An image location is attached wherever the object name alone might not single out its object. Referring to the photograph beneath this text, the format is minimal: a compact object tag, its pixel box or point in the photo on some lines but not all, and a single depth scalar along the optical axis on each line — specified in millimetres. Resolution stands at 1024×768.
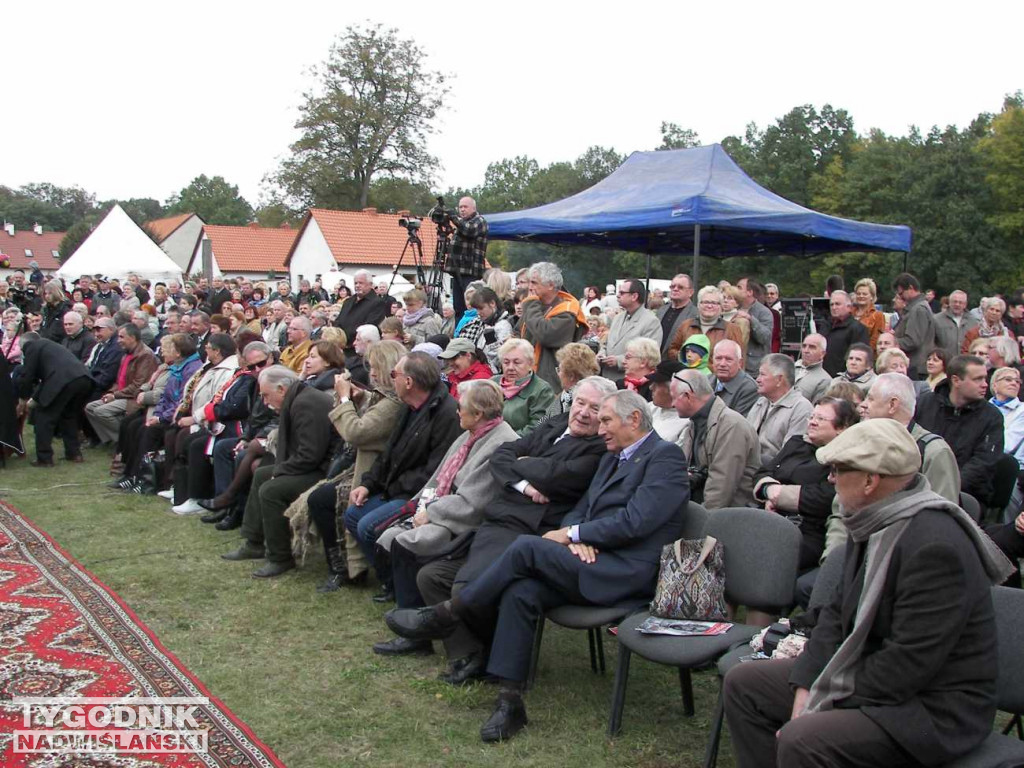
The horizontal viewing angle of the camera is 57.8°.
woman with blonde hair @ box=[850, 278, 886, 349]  8547
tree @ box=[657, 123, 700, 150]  65000
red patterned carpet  3594
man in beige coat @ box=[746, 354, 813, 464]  5008
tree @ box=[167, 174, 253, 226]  82375
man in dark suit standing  9773
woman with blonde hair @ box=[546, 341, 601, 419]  5684
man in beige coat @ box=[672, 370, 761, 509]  4707
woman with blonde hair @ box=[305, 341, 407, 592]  5629
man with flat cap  2451
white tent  24250
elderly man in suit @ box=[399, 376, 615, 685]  4402
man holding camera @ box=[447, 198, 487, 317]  9695
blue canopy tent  9422
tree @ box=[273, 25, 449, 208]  41812
